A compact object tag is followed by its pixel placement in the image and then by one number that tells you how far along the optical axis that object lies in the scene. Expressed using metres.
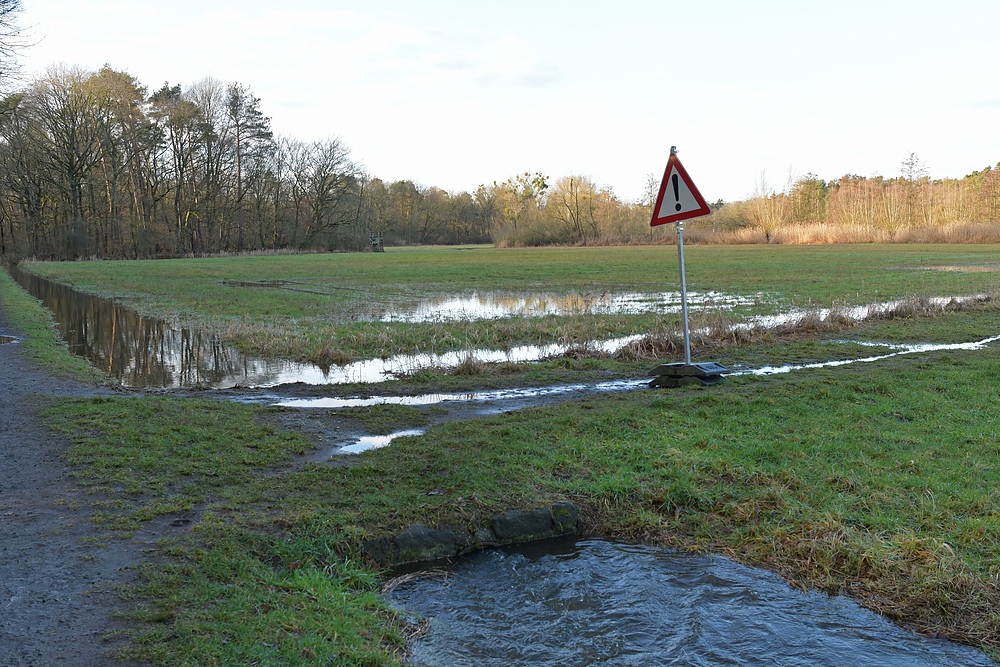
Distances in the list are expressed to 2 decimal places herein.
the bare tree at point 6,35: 18.55
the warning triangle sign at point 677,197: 9.53
